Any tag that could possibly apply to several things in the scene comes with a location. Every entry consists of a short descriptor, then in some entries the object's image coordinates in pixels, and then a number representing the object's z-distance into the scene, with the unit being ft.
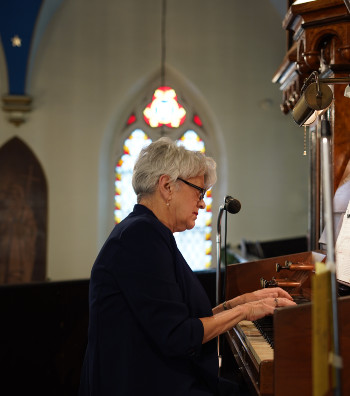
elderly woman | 6.17
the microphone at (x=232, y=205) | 8.65
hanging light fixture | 6.96
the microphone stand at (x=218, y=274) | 9.20
